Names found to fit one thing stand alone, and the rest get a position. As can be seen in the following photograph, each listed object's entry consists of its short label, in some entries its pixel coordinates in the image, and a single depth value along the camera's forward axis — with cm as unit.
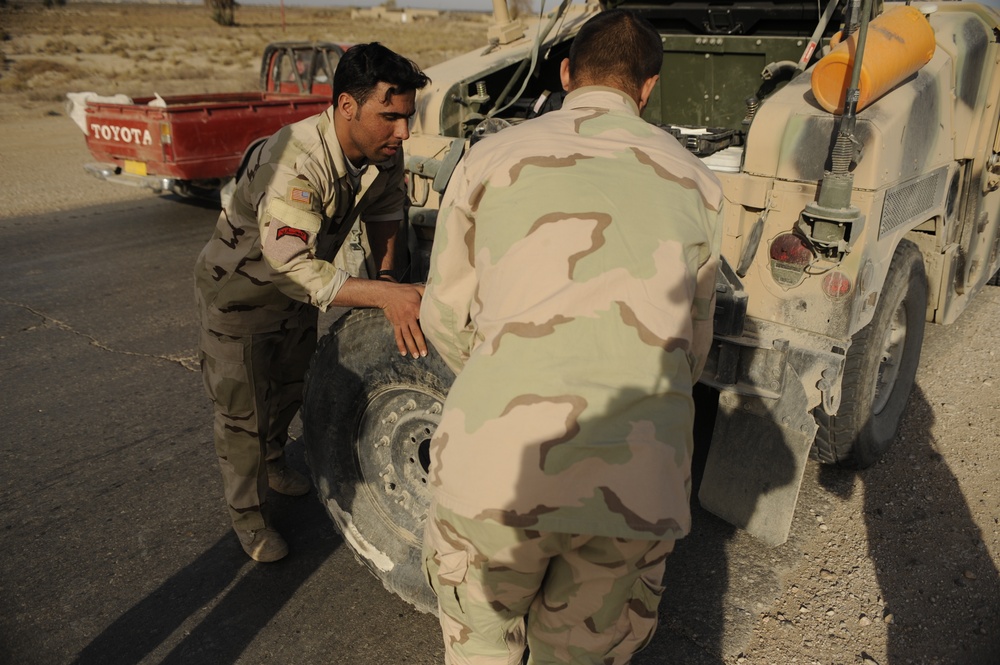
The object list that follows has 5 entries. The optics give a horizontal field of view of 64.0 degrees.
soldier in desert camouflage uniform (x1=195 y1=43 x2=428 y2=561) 235
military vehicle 255
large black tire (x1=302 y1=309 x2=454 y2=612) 246
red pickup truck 756
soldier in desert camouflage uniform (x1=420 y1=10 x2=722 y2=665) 153
